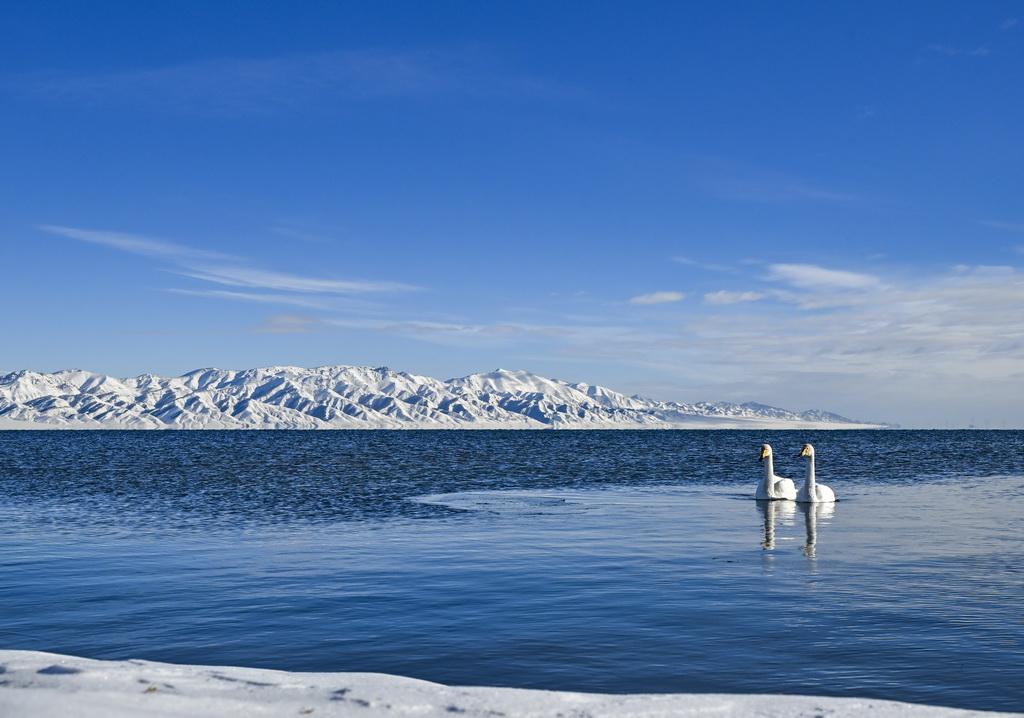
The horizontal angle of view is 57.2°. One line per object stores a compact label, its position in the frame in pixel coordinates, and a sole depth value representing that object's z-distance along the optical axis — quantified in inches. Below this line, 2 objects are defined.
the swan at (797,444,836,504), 1273.4
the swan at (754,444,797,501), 1320.1
